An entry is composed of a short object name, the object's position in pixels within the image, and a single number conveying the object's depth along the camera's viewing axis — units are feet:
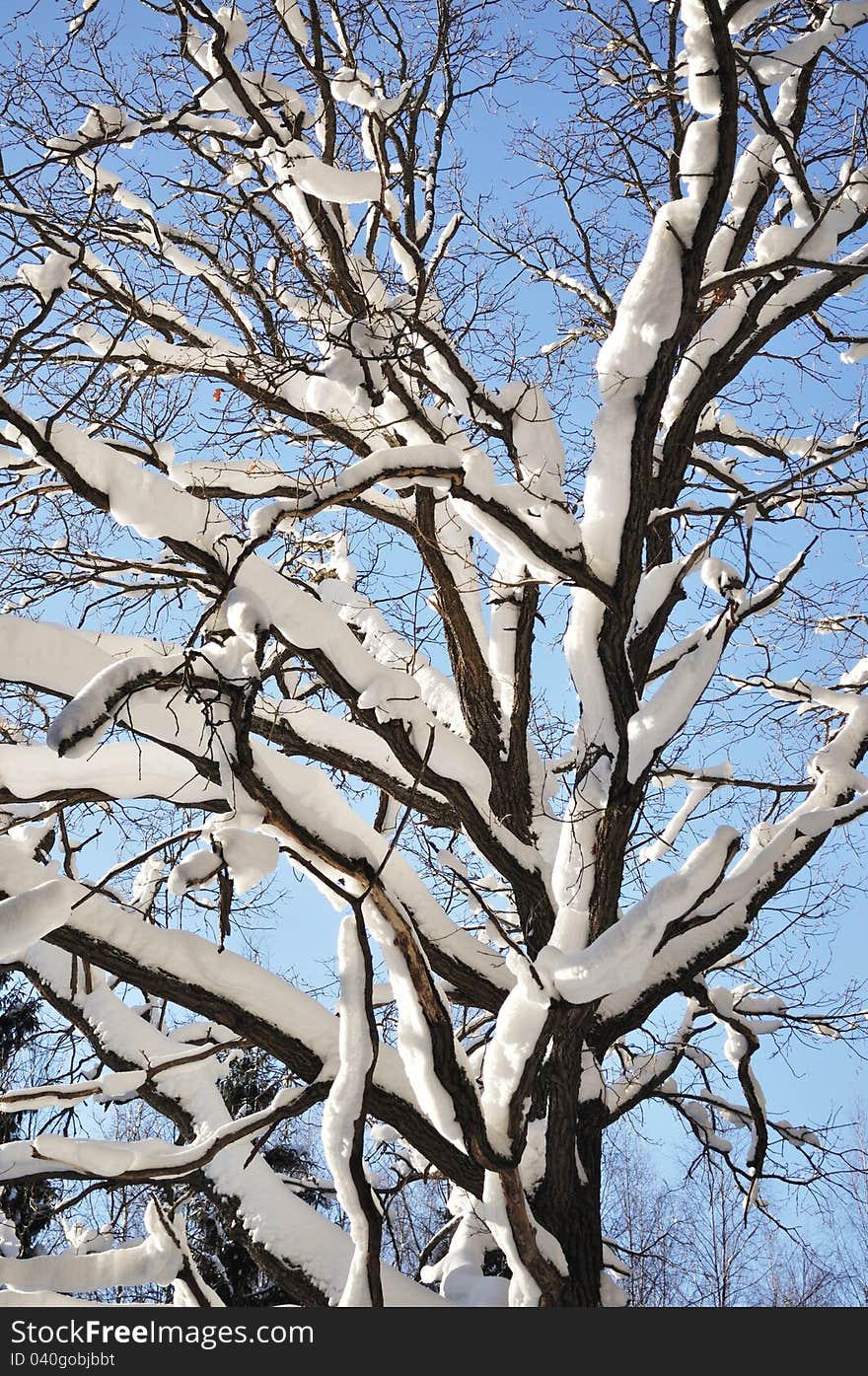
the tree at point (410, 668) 13.48
